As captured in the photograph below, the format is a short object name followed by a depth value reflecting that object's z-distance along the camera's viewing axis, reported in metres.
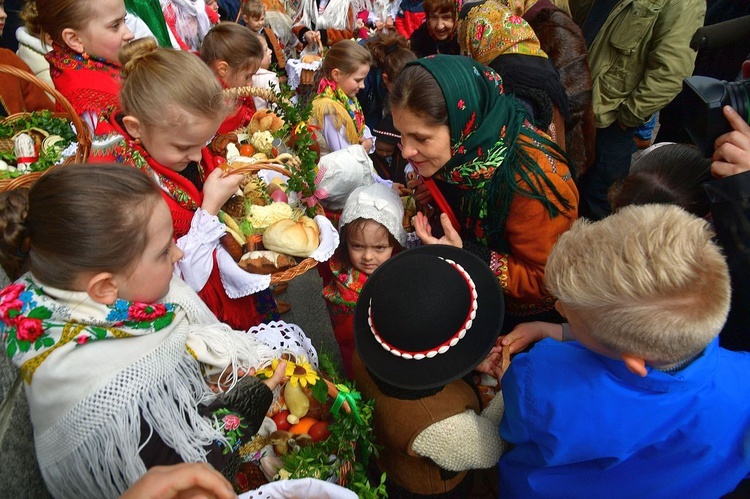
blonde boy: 1.10
